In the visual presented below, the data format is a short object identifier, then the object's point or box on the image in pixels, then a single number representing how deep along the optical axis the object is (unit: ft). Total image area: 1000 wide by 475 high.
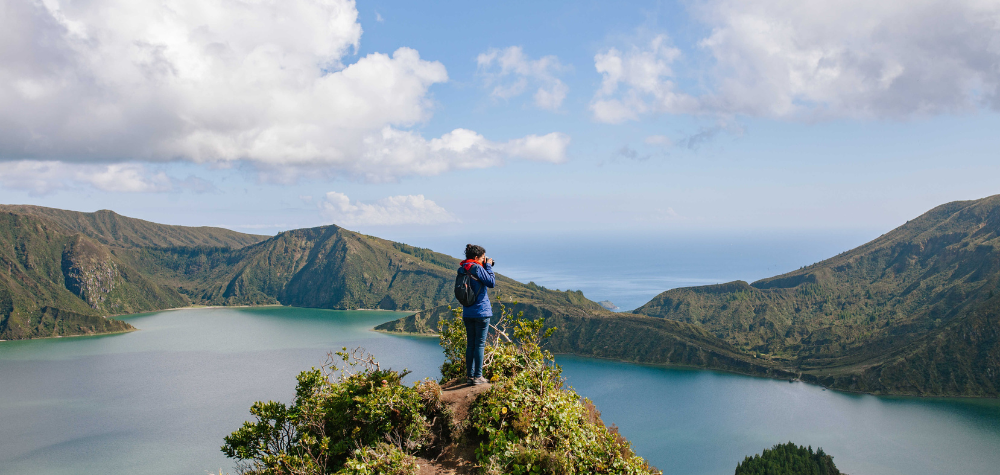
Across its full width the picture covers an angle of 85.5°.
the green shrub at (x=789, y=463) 213.05
